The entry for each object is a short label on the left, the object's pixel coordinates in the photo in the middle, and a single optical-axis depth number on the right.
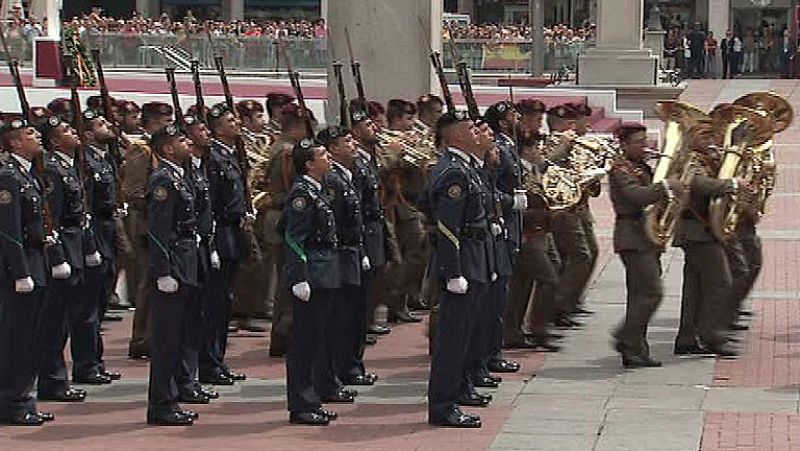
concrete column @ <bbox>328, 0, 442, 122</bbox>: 16.73
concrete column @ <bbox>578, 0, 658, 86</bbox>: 32.47
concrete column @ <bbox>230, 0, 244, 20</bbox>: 59.28
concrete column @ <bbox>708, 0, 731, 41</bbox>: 51.16
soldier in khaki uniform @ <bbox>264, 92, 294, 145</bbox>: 13.41
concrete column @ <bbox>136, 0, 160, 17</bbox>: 60.44
